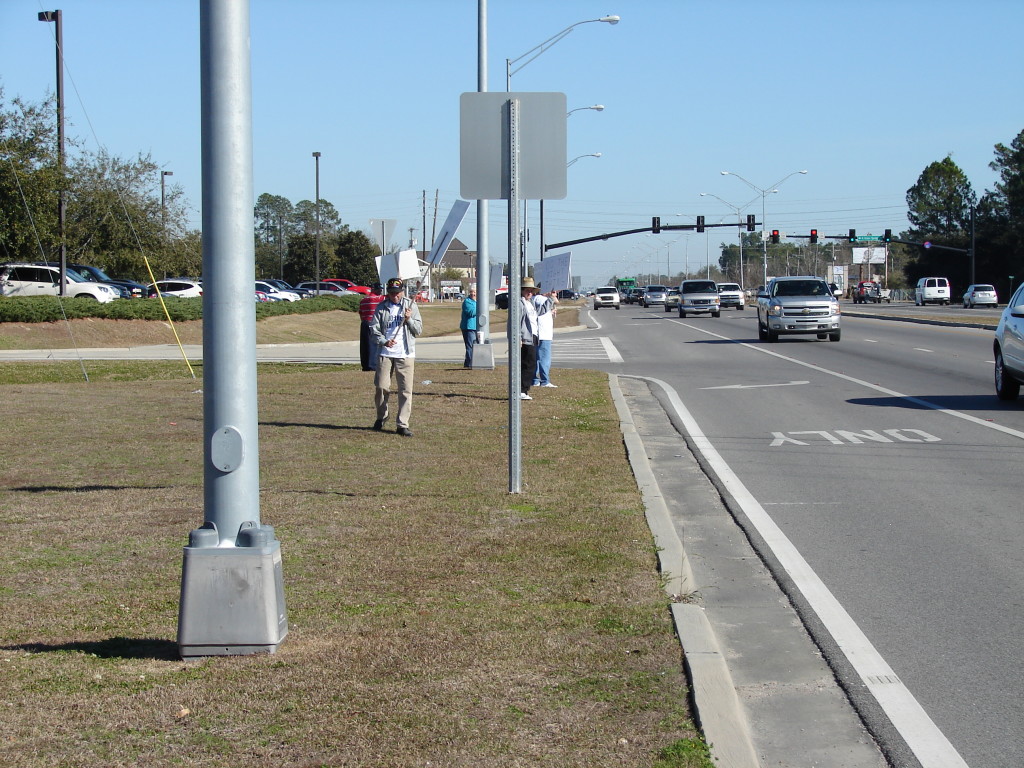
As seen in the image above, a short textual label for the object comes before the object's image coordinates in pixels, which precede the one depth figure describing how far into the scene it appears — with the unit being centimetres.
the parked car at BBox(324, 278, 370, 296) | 7662
